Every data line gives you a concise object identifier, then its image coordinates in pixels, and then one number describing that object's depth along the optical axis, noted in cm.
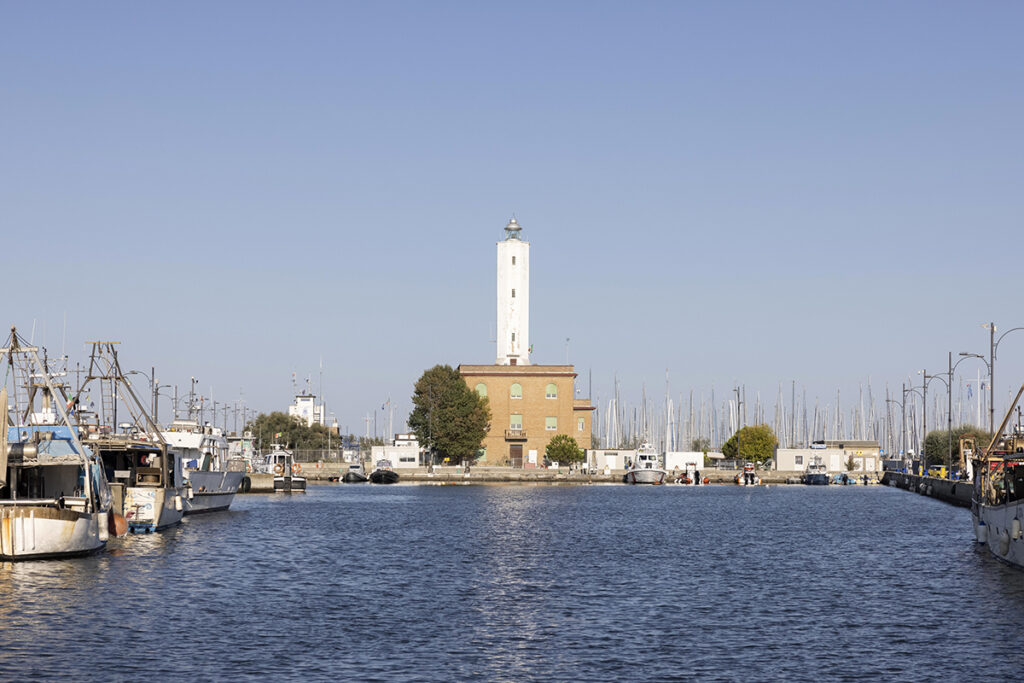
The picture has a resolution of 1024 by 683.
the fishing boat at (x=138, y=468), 7006
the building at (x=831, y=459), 18800
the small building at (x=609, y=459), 18425
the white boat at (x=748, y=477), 17088
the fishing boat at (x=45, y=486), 4862
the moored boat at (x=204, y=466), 9025
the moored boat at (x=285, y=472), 13462
